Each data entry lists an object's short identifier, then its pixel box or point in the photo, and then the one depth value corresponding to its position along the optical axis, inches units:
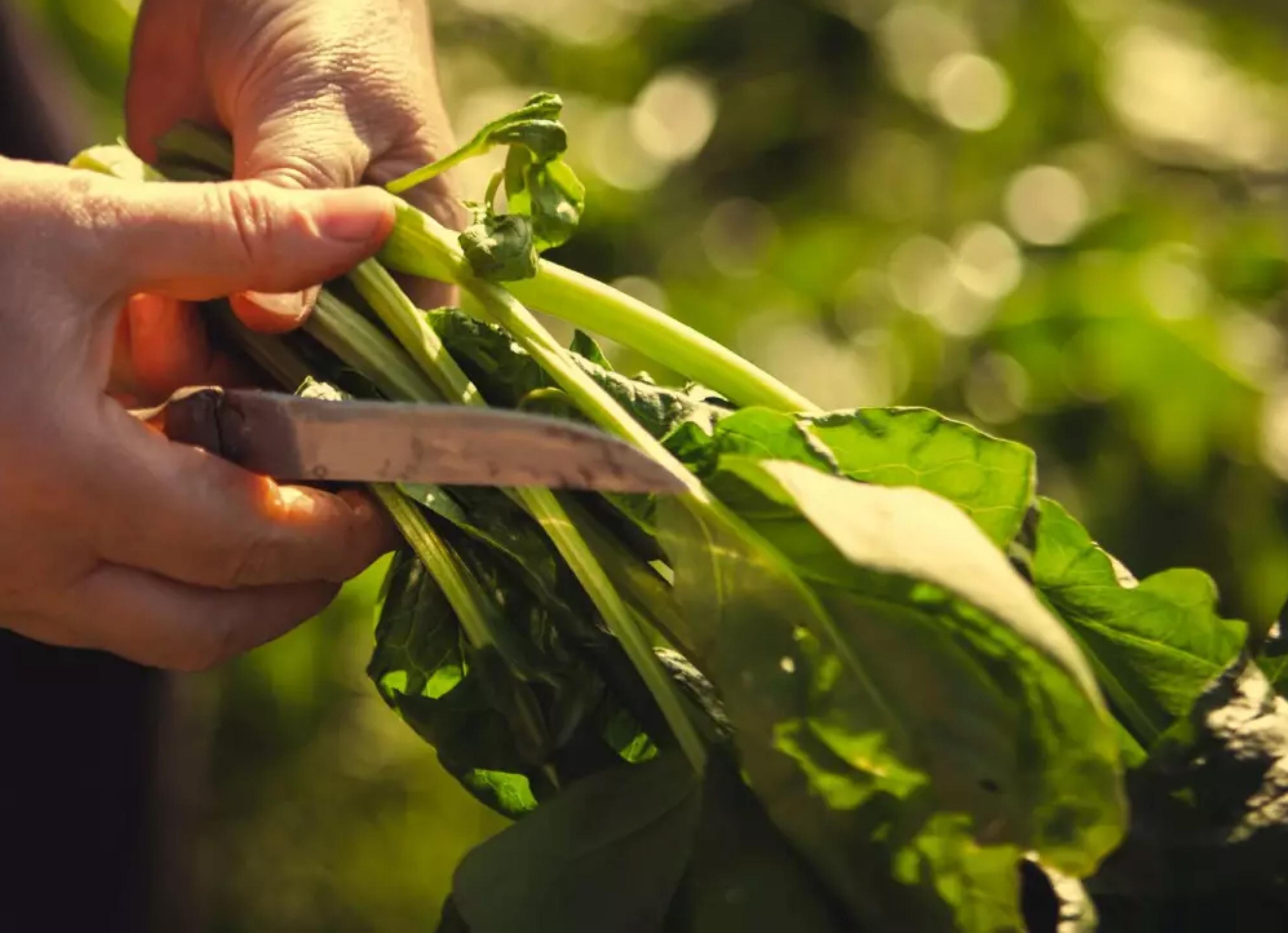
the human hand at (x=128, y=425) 25.6
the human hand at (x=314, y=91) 27.4
